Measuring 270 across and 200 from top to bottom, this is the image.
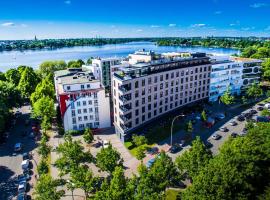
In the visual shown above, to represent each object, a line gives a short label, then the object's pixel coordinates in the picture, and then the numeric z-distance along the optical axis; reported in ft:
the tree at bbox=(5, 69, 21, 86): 321.61
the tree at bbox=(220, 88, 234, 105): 244.70
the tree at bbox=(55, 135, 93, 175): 132.32
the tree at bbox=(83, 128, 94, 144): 177.22
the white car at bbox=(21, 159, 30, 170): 157.23
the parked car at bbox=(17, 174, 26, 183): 144.62
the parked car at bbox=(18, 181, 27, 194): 134.22
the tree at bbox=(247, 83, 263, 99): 267.46
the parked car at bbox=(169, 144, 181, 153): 173.47
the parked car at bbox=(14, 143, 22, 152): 181.29
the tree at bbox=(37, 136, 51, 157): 151.01
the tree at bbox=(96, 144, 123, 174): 127.88
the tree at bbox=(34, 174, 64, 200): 105.20
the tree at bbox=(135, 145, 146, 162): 144.87
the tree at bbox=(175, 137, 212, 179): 121.29
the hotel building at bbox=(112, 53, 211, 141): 184.87
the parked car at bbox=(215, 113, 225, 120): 226.36
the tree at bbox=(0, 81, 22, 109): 240.80
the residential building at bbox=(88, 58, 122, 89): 285.35
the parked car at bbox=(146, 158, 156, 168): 153.34
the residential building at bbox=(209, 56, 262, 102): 262.26
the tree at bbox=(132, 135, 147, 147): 163.63
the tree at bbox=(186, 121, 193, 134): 184.33
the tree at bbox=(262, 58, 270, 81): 334.94
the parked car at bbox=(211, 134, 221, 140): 190.30
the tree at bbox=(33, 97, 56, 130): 207.63
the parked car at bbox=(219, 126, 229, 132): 203.40
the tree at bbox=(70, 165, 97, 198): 113.73
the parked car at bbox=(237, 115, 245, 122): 222.91
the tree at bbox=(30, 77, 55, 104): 239.50
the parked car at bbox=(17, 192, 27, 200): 127.86
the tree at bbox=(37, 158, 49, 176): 132.70
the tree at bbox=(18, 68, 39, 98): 285.02
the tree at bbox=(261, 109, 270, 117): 208.83
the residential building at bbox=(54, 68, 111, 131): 197.55
